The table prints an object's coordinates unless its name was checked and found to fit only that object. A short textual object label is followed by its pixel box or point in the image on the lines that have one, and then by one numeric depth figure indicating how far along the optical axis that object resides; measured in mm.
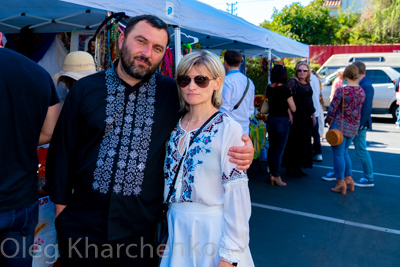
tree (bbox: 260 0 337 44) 24864
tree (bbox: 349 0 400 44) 21781
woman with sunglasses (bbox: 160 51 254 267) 1538
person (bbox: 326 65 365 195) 4730
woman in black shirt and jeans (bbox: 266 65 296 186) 5148
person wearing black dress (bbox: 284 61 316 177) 5605
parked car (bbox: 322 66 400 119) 12328
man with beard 1651
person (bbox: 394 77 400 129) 10681
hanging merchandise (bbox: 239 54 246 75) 7437
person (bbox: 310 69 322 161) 6637
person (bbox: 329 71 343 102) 7617
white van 13978
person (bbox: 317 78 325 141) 7434
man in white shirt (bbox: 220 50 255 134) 4414
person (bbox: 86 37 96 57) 4141
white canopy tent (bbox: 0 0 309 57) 3369
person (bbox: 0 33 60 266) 1607
